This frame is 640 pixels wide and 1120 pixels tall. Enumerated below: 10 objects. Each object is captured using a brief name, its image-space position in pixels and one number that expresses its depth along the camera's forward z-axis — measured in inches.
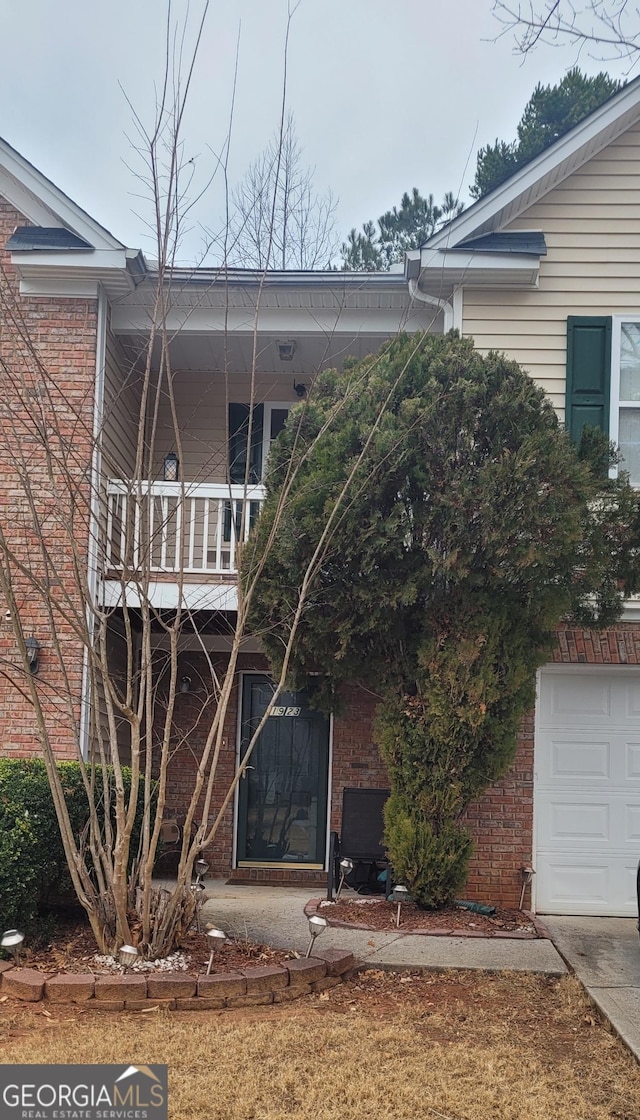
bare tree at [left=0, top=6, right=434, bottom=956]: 232.2
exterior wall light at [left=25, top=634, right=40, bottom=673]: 342.3
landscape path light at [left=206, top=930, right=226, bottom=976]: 217.0
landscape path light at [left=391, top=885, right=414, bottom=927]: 280.2
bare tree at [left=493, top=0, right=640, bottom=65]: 190.4
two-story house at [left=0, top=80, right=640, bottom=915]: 343.0
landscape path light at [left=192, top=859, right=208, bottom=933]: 249.1
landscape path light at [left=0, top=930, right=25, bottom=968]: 211.3
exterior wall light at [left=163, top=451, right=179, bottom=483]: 407.5
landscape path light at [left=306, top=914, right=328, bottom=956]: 227.3
